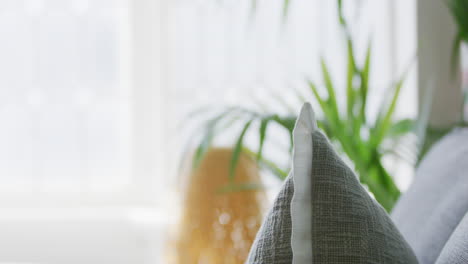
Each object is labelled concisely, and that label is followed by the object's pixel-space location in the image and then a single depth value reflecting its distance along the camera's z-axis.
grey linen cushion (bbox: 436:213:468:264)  1.14
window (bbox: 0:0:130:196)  4.56
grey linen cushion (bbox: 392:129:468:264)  1.39
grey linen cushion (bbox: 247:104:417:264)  1.11
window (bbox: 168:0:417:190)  4.33
